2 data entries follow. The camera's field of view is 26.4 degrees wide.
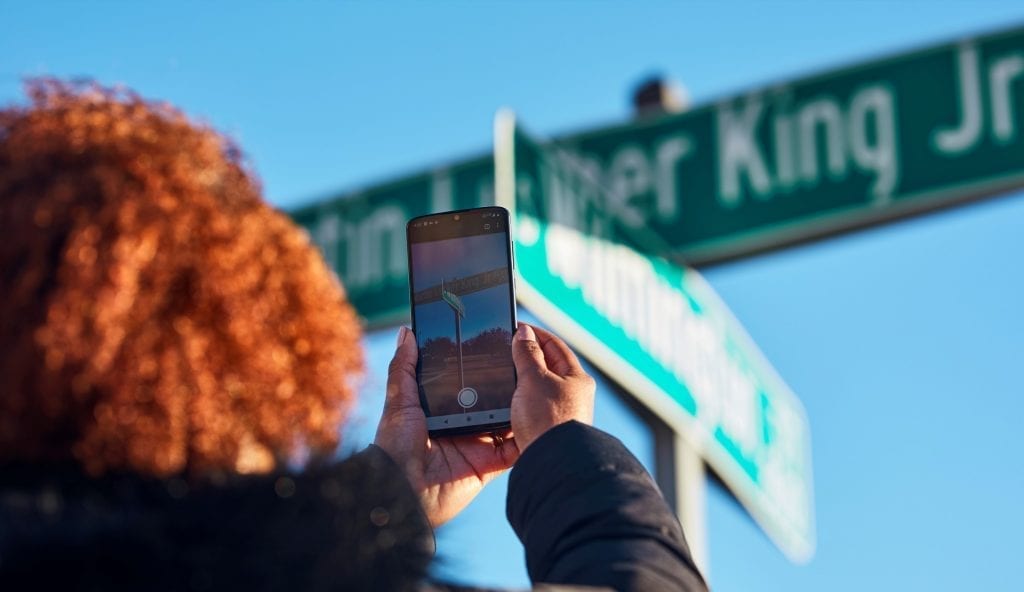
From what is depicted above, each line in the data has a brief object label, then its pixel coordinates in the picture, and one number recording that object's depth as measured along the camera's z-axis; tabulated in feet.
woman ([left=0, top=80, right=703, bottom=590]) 3.52
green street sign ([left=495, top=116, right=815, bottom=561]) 7.78
